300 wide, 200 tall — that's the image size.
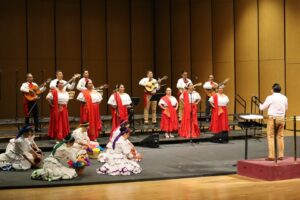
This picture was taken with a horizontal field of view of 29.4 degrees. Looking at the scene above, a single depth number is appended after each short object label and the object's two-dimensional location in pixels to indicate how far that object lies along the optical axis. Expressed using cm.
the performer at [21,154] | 1016
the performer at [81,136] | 1091
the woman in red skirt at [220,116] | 1398
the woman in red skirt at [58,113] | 1272
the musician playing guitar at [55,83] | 1310
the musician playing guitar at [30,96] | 1370
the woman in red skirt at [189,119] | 1413
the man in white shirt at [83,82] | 1420
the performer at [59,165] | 926
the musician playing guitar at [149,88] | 1553
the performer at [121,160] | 976
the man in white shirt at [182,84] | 1555
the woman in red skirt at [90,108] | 1334
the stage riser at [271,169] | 914
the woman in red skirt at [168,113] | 1413
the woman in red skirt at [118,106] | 1370
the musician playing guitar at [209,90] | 1580
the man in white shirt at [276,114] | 965
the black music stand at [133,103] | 1423
